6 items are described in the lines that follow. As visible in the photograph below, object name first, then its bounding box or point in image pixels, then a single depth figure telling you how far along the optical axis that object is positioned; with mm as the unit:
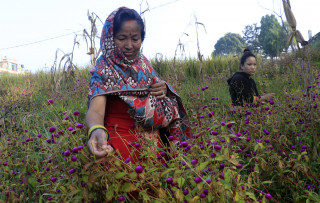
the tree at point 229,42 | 62800
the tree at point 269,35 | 39406
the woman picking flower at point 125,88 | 1693
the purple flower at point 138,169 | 958
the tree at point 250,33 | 63556
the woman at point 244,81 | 3684
